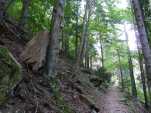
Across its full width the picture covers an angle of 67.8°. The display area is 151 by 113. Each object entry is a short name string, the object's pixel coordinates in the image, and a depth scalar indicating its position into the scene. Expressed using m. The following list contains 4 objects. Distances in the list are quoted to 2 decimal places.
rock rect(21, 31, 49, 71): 3.35
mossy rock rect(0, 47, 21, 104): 2.36
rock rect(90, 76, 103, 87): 8.36
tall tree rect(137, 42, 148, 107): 8.72
